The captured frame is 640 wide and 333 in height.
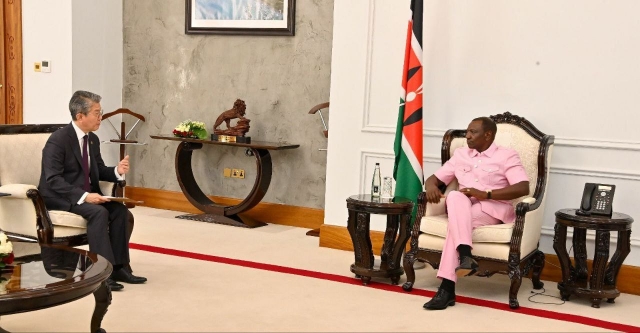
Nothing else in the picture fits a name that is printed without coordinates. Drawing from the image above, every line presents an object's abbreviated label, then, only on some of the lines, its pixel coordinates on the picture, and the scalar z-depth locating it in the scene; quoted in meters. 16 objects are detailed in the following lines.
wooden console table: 7.18
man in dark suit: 4.77
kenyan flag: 5.67
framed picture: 7.31
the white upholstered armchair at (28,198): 4.64
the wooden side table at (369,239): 5.26
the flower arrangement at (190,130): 7.46
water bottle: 5.44
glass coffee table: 3.15
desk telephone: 4.93
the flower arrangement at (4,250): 3.41
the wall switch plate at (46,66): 8.05
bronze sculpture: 7.24
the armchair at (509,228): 4.79
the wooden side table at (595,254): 4.87
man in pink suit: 4.76
